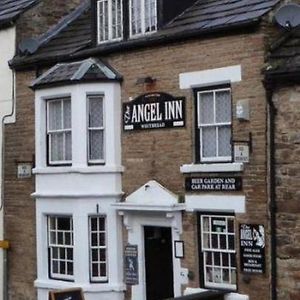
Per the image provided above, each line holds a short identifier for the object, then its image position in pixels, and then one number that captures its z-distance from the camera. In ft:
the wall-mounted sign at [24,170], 63.30
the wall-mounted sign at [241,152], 48.62
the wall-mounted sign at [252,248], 47.75
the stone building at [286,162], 46.42
